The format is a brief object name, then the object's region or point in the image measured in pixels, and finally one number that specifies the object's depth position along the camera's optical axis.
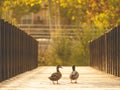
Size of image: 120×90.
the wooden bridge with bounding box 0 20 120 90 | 19.98
